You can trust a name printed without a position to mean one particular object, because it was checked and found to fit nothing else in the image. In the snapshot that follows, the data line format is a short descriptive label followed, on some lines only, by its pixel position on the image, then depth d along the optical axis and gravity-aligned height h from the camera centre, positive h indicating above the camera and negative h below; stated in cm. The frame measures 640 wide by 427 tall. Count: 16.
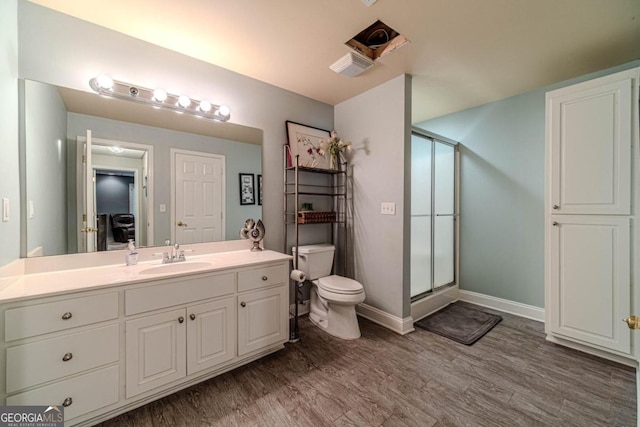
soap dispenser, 173 -30
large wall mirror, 151 +28
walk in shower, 272 -2
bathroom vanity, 116 -66
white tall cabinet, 180 -3
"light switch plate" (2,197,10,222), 123 +2
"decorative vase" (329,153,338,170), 281 +58
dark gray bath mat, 231 -114
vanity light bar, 168 +86
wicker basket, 252 -5
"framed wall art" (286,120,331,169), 262 +73
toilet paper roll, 222 -57
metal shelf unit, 256 +20
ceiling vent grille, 202 +124
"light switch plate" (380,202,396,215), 242 +4
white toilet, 222 -75
